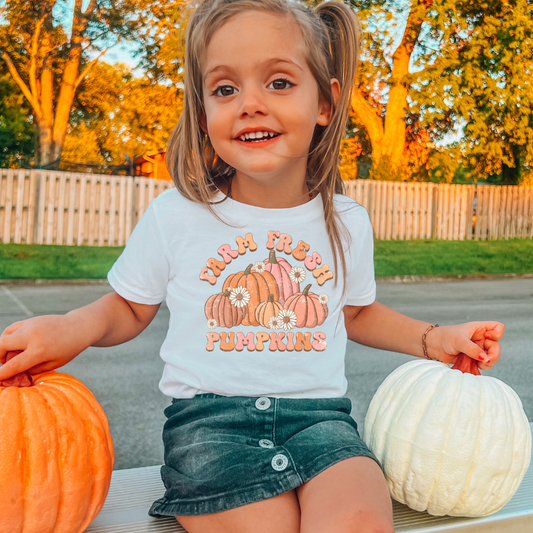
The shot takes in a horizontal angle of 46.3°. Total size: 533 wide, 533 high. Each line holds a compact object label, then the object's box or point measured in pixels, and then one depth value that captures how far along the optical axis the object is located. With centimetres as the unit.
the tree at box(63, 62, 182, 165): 1984
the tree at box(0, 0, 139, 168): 1747
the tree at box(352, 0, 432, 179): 1838
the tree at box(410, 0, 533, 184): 1884
